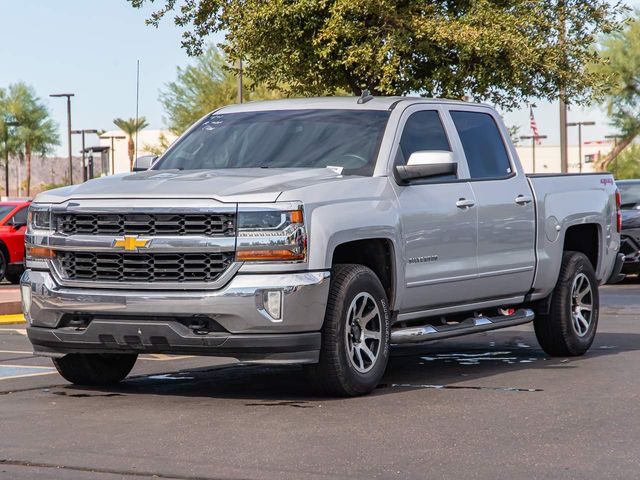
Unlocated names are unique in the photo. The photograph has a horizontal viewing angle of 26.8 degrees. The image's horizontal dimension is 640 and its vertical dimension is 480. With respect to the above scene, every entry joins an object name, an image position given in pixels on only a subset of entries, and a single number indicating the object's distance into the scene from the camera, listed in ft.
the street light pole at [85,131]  233.35
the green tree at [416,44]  74.95
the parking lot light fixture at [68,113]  212.02
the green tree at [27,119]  301.02
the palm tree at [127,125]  315.10
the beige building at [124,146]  375.88
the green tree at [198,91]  207.10
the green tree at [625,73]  196.24
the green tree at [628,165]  322.55
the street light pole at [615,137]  214.28
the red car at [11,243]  79.20
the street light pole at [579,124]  258.24
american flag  244.57
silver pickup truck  25.85
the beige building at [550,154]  456.45
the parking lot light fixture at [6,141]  301.02
